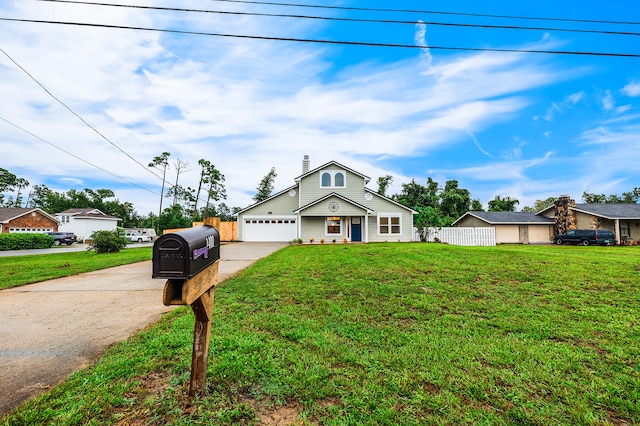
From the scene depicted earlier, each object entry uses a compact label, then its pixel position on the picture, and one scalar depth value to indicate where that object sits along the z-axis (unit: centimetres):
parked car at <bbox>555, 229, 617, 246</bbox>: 2197
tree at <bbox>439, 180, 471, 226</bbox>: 3222
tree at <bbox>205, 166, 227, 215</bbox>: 4059
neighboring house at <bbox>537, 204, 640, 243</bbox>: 2309
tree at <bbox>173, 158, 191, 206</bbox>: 3922
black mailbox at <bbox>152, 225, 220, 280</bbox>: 159
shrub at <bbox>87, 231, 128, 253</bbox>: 1594
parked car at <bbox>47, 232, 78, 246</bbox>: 2788
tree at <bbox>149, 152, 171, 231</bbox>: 3797
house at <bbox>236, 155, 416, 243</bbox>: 2020
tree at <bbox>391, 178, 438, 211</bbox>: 3231
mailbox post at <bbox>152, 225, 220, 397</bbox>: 160
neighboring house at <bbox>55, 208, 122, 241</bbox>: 3500
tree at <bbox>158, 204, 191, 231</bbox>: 3159
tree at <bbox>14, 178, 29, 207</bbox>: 5338
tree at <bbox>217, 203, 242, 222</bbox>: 4801
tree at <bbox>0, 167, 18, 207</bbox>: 4847
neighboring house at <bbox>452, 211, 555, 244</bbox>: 2577
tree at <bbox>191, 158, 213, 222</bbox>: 3962
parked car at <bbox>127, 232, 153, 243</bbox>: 3316
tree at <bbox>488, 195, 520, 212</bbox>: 3644
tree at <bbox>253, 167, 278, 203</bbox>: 4119
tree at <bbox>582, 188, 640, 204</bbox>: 5044
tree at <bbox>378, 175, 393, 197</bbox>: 3312
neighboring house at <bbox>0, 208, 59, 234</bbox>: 2920
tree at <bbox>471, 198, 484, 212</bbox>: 3494
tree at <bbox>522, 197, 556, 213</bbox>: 5155
